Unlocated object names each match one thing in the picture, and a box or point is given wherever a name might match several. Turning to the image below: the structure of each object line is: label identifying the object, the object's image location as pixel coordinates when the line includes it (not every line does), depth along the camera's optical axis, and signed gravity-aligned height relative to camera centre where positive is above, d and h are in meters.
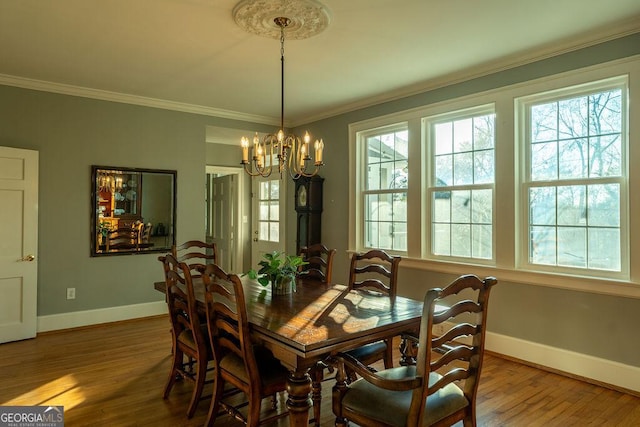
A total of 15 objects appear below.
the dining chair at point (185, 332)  2.44 -0.76
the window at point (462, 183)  3.85 +0.35
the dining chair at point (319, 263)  3.32 -0.38
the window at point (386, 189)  4.63 +0.33
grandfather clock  5.43 +0.11
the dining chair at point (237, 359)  2.03 -0.79
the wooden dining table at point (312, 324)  1.85 -0.54
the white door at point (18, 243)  3.97 -0.26
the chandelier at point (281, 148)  2.80 +0.49
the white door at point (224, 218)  6.95 -0.01
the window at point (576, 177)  3.09 +0.33
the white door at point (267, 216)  6.12 +0.02
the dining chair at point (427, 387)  1.65 -0.76
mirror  4.61 +0.08
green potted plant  2.68 -0.37
